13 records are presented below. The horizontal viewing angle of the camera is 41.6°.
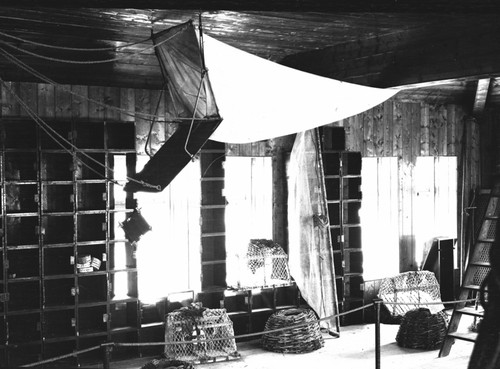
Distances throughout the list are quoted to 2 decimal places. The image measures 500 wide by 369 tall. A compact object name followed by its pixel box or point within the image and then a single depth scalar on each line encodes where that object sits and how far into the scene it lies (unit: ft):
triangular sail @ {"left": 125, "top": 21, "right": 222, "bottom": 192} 15.49
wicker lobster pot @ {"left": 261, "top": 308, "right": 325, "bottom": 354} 23.66
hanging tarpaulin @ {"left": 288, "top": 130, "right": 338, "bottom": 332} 25.96
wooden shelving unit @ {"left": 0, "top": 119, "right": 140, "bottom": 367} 21.50
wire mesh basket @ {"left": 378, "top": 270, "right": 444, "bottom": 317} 28.66
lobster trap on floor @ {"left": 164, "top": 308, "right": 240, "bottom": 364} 22.49
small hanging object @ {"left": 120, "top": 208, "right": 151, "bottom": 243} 16.29
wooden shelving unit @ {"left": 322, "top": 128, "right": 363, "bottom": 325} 27.63
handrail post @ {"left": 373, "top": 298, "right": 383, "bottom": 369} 18.02
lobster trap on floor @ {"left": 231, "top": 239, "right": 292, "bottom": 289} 25.36
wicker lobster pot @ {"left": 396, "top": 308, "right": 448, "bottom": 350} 24.04
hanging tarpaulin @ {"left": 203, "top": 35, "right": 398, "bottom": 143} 16.35
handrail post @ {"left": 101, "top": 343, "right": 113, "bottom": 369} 14.25
